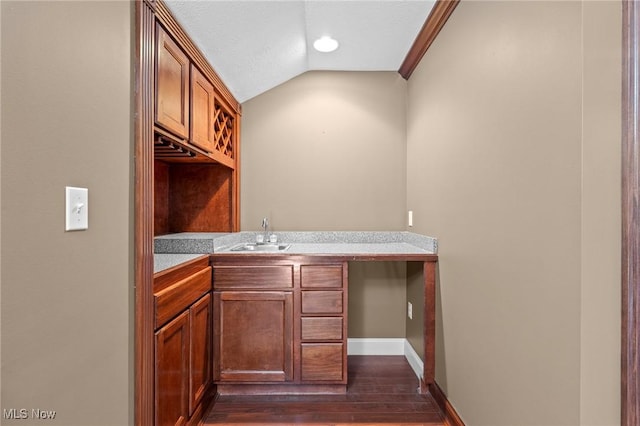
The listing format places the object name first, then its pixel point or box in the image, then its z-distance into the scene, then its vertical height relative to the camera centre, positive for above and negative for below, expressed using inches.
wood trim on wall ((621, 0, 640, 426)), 30.5 -0.1
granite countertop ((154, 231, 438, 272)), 76.1 -9.4
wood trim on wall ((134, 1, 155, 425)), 45.8 -2.0
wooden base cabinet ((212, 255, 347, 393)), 76.5 -27.3
